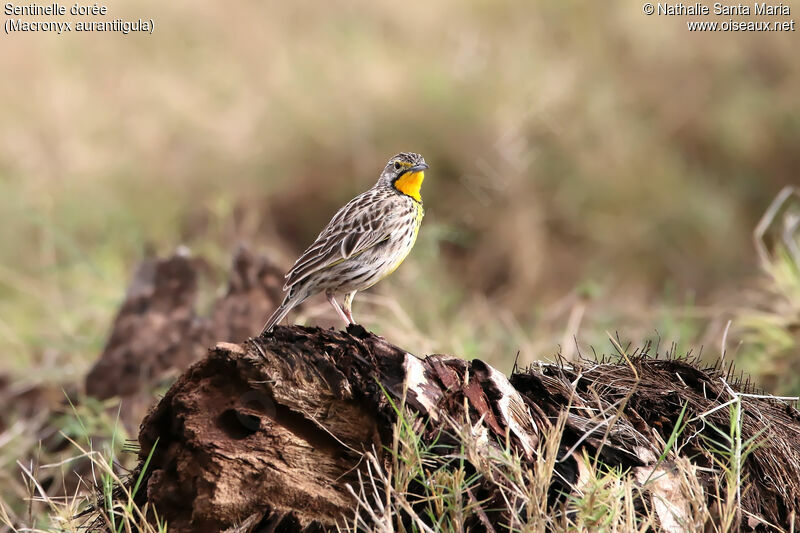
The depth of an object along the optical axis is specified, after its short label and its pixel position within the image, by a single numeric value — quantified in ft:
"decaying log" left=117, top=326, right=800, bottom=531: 21.11
